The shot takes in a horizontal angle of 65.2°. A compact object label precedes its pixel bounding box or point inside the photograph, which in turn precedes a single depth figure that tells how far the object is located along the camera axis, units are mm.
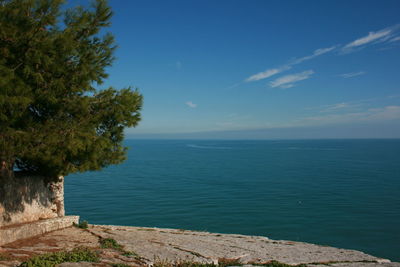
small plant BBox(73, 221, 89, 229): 17406
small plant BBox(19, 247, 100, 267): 9508
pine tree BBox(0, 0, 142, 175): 10500
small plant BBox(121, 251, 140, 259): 11837
